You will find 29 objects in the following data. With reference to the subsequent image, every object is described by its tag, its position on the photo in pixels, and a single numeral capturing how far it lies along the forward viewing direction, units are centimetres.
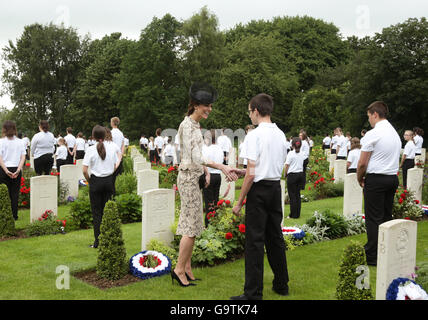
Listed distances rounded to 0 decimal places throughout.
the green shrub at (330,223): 913
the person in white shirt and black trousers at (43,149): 1217
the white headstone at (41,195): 986
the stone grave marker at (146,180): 1299
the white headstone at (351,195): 1012
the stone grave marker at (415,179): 1160
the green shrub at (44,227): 946
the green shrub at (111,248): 625
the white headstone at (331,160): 1941
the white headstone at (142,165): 1627
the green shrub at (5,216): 892
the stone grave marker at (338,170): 1581
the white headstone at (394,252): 477
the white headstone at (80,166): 1579
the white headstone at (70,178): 1355
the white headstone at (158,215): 702
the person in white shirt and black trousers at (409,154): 1384
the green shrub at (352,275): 493
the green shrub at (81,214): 1020
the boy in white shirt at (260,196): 525
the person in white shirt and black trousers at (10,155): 1005
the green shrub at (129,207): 1095
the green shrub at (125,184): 1335
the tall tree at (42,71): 4831
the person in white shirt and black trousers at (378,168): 678
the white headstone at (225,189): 1280
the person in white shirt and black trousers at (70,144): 1953
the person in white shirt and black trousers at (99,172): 797
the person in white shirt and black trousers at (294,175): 1114
